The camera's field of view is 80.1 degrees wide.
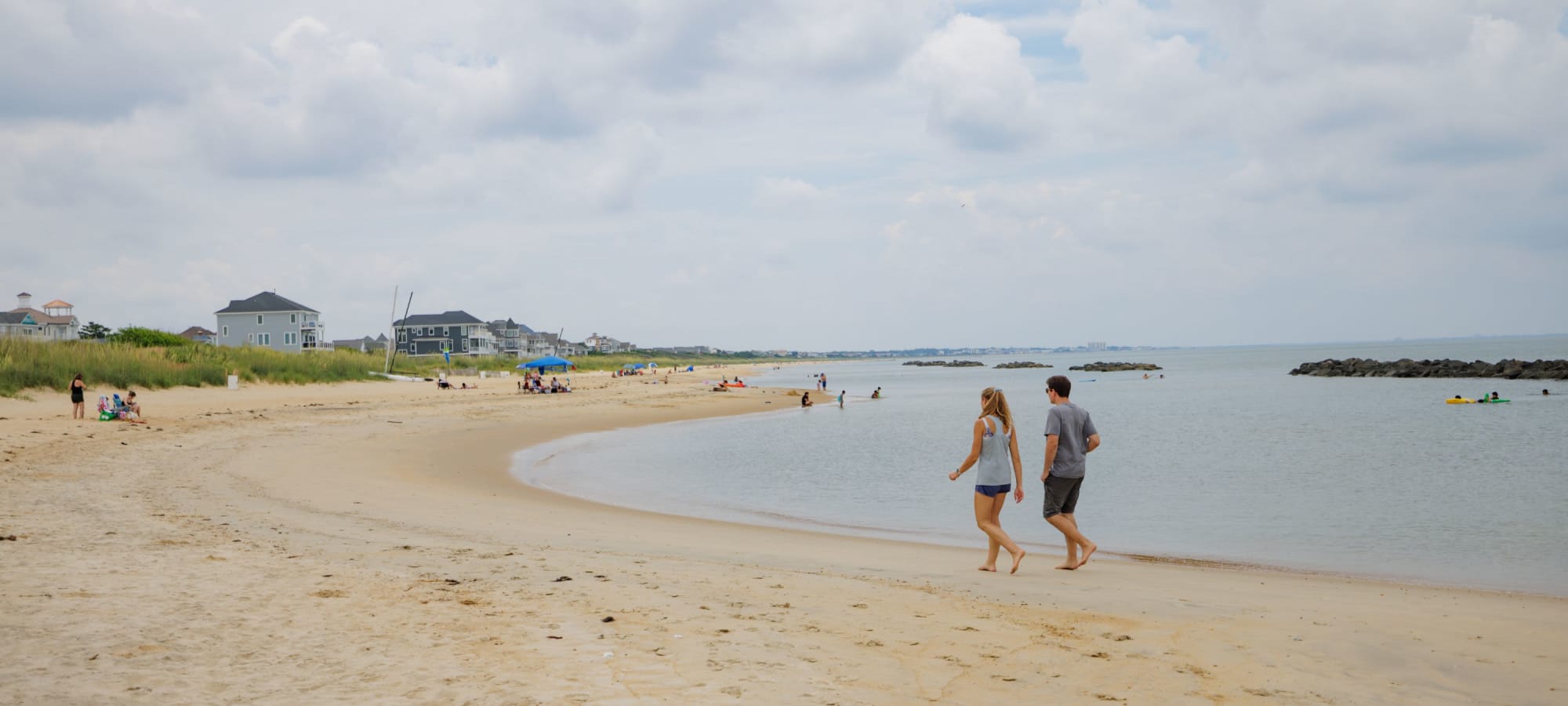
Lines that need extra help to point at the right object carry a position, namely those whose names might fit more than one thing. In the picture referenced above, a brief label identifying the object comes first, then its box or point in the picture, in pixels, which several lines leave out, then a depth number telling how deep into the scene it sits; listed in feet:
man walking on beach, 28.71
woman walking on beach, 28.25
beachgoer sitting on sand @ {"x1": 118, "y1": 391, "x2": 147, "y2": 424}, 73.31
